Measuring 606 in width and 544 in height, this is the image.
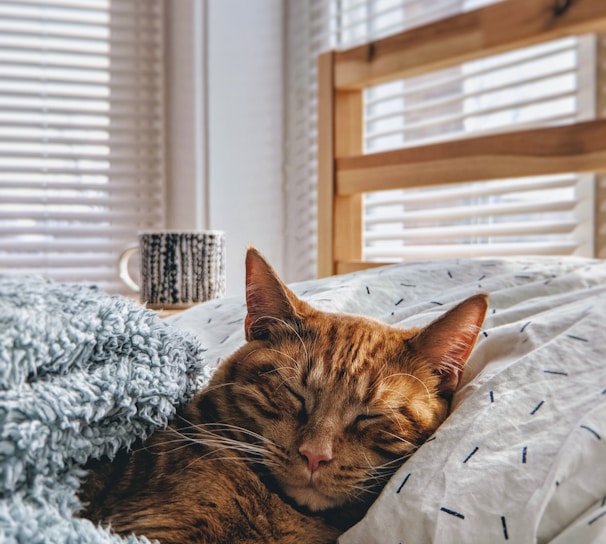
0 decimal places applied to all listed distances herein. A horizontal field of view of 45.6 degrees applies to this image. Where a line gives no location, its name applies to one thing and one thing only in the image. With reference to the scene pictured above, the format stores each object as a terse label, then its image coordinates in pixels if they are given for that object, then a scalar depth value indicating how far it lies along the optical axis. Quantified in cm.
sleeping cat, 67
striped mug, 176
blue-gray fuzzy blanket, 55
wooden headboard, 149
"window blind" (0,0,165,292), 252
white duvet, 58
